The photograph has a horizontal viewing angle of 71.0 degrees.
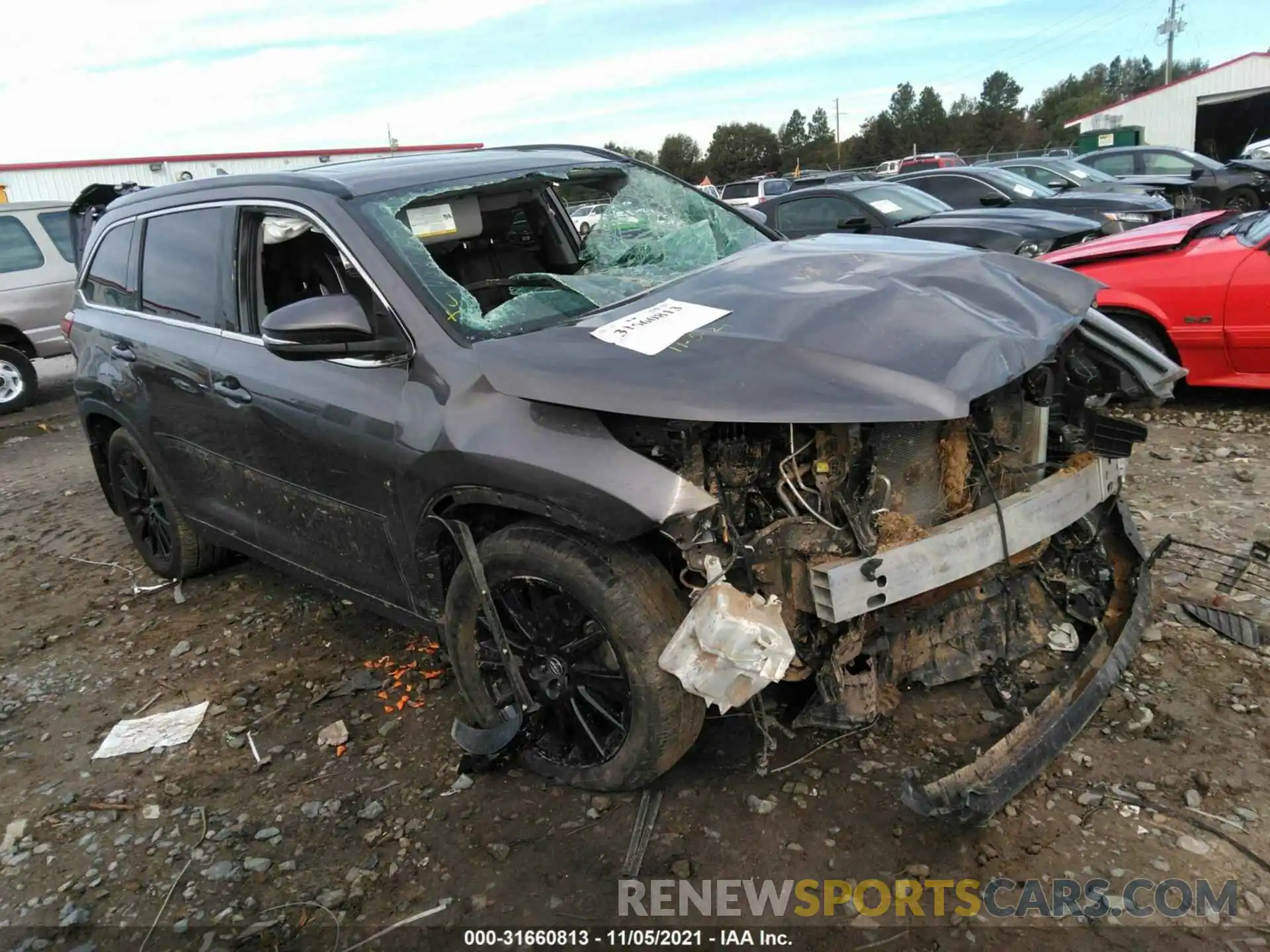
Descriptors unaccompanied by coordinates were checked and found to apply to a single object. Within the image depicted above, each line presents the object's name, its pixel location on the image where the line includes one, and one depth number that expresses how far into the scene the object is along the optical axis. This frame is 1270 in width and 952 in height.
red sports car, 5.23
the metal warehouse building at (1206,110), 30.91
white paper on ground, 3.40
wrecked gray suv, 2.33
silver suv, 9.61
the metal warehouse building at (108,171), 23.00
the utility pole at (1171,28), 61.03
